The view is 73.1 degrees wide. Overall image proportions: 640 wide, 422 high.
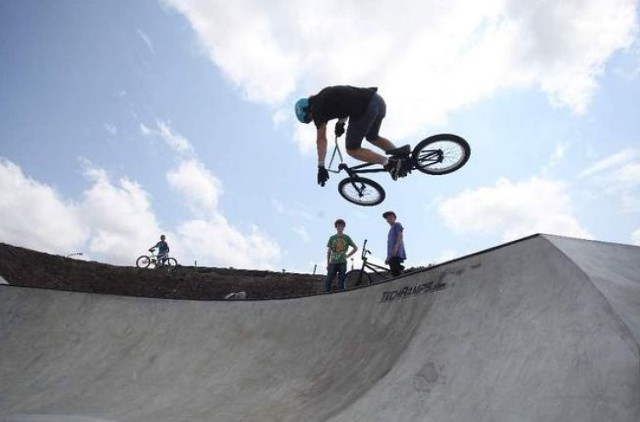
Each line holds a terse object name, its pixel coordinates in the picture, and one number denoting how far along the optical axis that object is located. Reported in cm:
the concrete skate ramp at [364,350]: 295
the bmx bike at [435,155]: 610
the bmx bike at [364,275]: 997
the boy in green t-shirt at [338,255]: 866
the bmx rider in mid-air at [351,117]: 578
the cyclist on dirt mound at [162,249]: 1891
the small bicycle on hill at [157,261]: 1873
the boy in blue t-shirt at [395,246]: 807
